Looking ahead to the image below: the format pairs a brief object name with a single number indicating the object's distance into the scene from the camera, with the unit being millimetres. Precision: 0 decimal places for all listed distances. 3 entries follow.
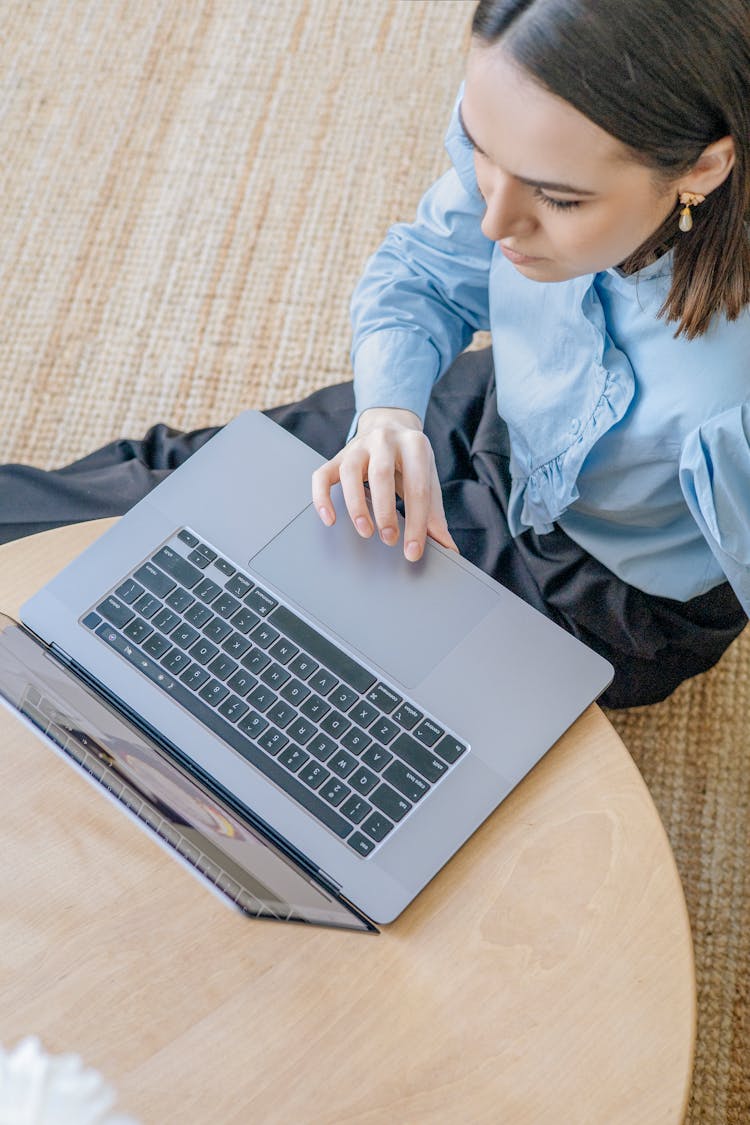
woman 549
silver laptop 636
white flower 567
